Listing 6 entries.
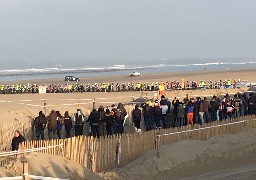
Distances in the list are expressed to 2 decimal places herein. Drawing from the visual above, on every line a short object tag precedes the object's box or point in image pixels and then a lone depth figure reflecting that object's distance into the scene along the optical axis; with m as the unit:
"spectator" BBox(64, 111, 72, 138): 20.42
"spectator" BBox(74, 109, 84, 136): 20.69
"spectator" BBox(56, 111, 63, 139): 20.50
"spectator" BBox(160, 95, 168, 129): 21.96
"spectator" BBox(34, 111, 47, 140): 20.06
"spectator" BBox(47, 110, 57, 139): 20.01
